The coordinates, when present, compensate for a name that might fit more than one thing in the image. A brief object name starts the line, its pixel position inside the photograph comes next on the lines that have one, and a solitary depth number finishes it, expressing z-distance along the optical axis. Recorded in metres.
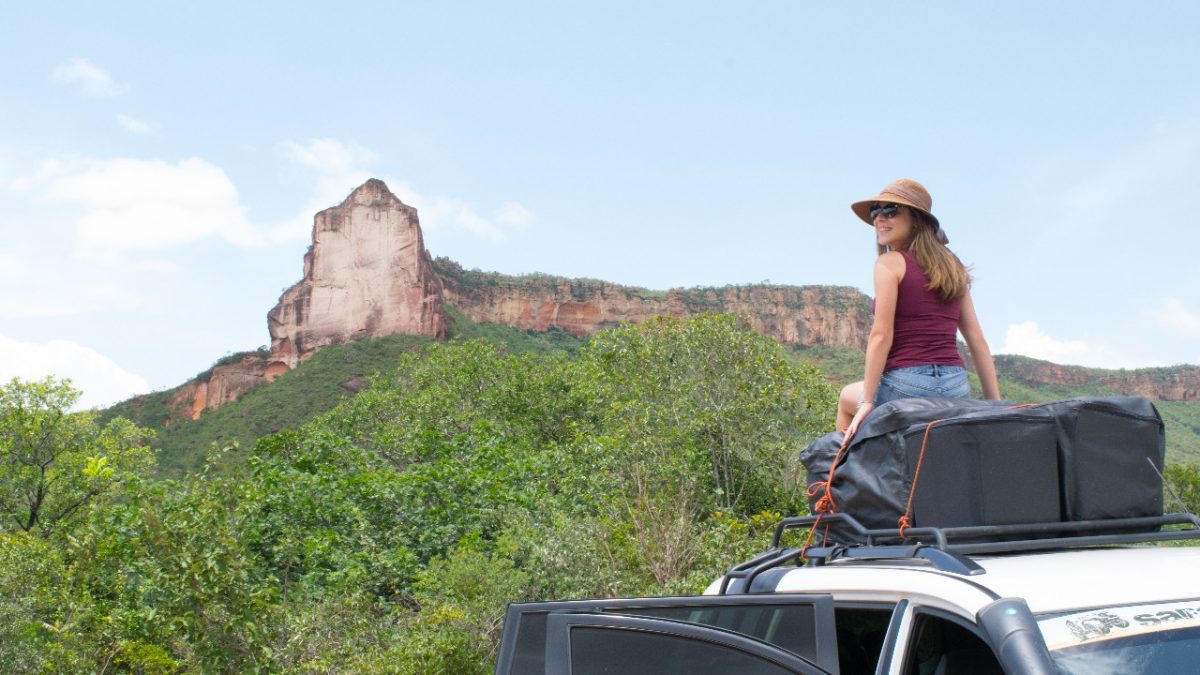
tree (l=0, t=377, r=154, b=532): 23.31
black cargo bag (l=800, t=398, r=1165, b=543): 2.59
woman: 3.42
